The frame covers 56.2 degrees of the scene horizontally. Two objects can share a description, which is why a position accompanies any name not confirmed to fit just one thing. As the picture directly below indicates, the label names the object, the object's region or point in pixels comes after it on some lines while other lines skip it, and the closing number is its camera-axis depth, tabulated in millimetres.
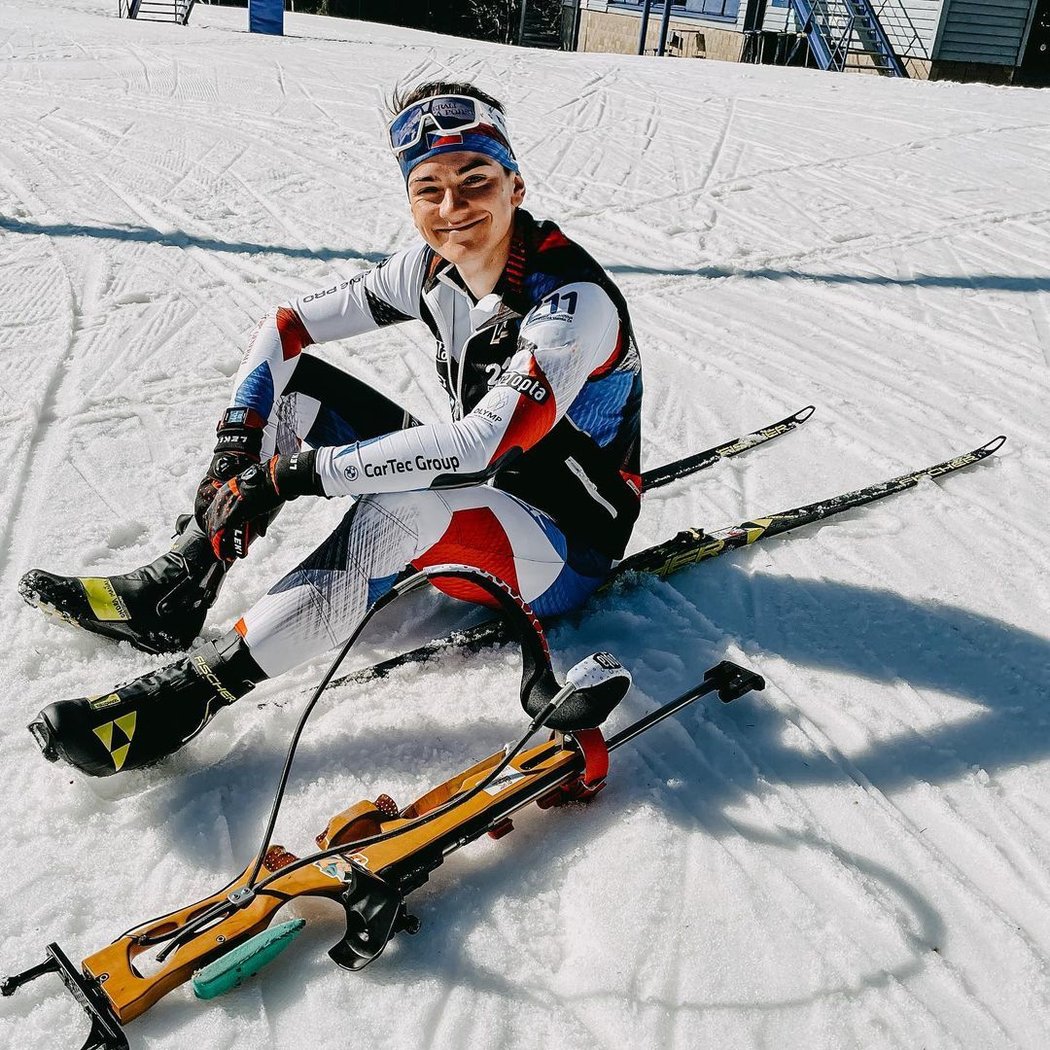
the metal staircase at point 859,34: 16438
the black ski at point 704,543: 2730
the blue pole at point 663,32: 17469
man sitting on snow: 2201
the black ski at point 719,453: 3721
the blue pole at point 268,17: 15703
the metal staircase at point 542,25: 25609
